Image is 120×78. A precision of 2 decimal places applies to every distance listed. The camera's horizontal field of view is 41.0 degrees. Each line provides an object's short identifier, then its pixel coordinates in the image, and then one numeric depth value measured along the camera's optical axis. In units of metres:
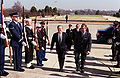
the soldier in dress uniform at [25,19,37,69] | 6.25
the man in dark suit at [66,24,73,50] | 8.75
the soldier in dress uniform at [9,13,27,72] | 5.80
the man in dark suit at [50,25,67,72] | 6.00
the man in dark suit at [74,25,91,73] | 5.83
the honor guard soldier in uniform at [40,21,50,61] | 6.91
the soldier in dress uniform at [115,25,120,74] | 6.39
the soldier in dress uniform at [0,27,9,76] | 5.74
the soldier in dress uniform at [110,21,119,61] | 7.37
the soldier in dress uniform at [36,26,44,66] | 6.74
